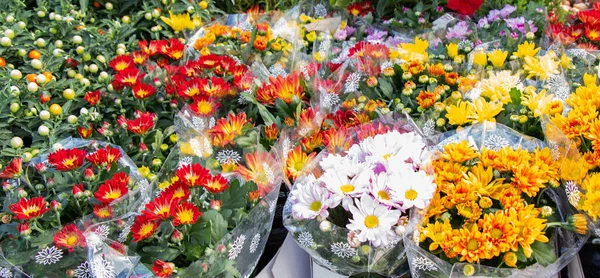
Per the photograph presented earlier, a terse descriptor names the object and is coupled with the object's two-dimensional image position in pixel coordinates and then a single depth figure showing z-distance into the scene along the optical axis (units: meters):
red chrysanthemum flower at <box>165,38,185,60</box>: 2.19
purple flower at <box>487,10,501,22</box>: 2.50
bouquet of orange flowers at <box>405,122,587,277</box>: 1.26
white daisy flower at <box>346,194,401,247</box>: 1.30
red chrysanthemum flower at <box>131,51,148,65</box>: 2.11
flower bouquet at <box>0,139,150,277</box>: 1.34
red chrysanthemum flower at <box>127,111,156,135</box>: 1.73
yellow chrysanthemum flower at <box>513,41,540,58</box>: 1.98
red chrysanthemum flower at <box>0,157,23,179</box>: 1.56
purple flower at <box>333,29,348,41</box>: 2.49
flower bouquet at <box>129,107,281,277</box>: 1.32
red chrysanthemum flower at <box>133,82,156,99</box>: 1.88
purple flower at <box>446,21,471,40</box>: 2.37
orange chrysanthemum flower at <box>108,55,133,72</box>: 2.06
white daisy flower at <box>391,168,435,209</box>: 1.32
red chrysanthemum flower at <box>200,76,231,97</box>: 1.88
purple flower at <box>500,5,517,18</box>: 2.50
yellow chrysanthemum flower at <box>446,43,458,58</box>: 2.09
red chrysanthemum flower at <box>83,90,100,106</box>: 1.93
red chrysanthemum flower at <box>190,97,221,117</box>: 1.78
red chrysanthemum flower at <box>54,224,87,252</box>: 1.34
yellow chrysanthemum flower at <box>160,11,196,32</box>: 2.54
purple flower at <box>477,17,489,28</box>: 2.43
